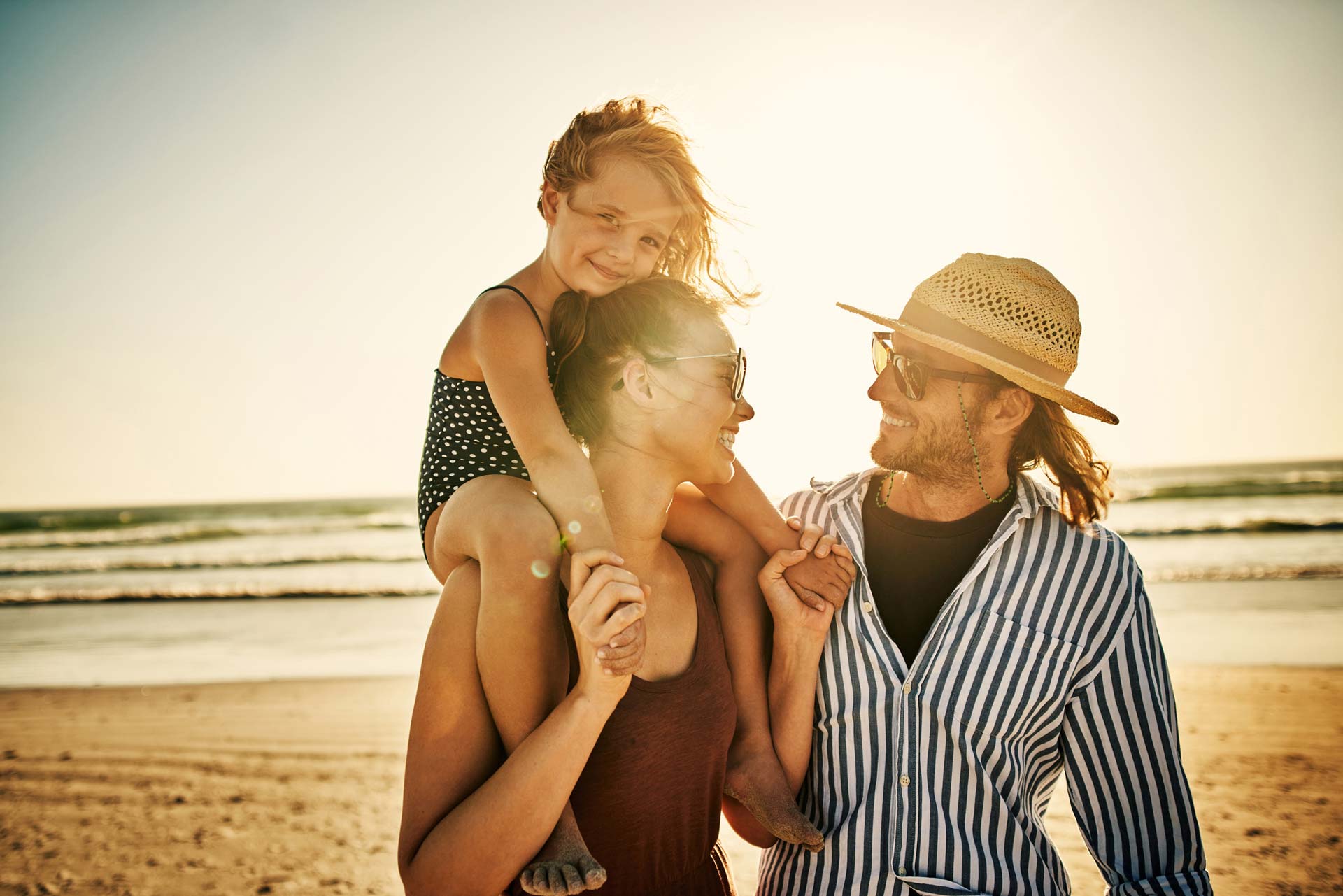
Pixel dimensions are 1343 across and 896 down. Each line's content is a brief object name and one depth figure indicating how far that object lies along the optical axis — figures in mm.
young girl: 2092
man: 2422
